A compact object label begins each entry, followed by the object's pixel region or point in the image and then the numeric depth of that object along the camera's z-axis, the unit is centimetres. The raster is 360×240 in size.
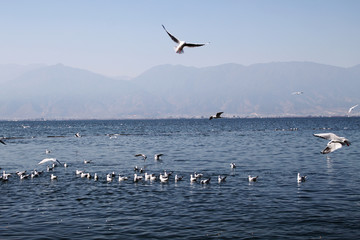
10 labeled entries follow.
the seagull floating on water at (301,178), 3375
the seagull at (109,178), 3534
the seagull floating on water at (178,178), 3522
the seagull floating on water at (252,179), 3425
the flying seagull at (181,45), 1625
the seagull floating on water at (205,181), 3356
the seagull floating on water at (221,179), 3438
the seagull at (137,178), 3507
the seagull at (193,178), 3446
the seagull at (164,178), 3484
